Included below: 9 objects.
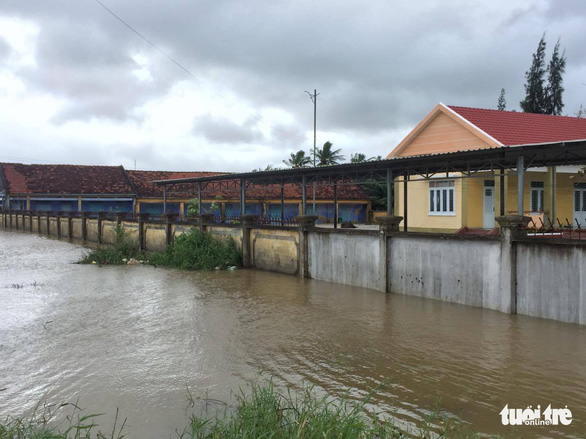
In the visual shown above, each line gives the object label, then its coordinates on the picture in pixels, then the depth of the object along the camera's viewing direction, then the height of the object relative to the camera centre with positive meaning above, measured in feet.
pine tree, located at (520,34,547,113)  137.28 +32.90
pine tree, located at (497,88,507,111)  156.15 +32.57
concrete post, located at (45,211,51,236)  127.34 -3.65
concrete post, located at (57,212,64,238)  121.33 -3.89
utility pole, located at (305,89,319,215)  138.16 +25.19
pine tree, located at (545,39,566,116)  134.92 +32.57
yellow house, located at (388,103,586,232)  65.92 +3.25
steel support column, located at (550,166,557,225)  55.16 +1.50
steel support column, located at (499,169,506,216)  47.67 +0.82
